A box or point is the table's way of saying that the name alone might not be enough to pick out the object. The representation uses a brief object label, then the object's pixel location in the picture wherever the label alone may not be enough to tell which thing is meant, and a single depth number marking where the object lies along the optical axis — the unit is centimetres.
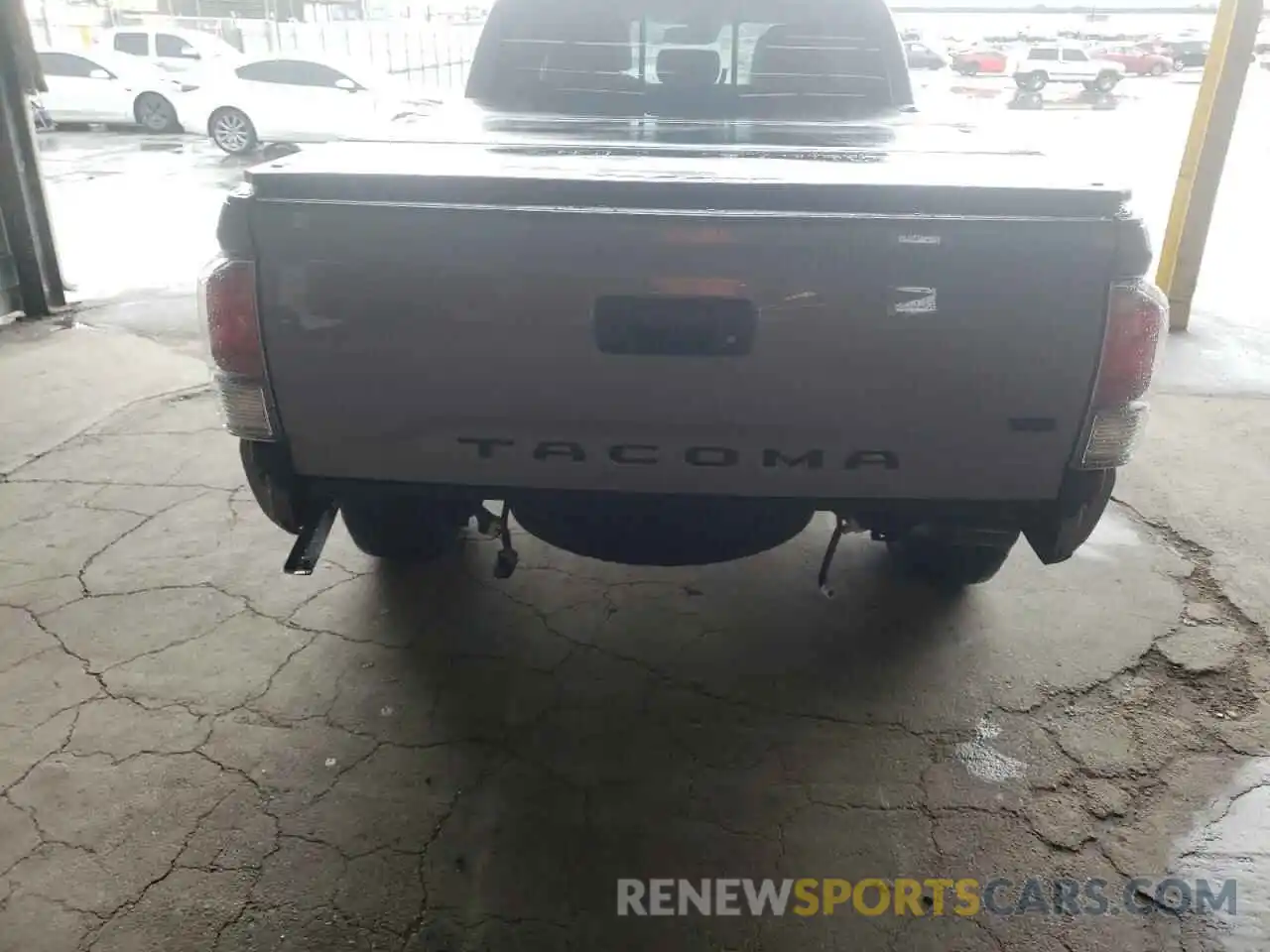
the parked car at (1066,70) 2598
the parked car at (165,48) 1489
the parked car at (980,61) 2941
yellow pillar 573
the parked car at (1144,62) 3209
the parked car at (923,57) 2650
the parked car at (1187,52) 3394
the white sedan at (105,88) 1446
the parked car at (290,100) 1291
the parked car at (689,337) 193
